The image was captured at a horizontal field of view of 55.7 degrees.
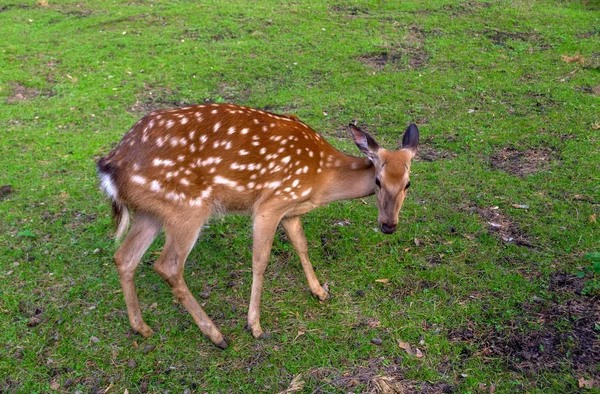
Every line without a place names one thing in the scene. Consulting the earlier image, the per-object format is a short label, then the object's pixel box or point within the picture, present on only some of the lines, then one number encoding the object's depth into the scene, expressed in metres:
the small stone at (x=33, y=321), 3.92
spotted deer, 3.68
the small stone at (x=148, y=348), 3.74
